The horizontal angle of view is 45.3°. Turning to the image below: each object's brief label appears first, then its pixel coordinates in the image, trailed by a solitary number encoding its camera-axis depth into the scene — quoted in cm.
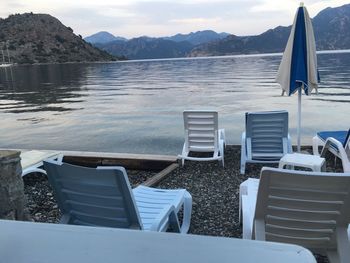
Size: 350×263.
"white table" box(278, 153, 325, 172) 521
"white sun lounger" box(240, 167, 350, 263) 267
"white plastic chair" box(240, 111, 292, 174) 631
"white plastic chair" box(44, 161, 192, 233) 287
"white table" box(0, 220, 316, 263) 135
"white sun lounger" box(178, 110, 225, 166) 672
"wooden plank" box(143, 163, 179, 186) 566
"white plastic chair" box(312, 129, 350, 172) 581
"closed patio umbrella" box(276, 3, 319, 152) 636
